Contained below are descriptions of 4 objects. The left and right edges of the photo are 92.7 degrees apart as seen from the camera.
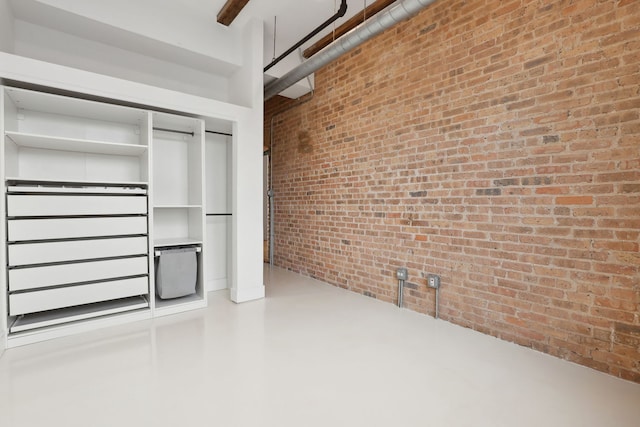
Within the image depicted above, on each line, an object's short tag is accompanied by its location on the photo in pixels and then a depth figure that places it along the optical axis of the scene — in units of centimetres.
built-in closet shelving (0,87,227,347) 265
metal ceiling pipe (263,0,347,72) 331
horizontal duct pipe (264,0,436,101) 288
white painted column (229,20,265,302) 384
